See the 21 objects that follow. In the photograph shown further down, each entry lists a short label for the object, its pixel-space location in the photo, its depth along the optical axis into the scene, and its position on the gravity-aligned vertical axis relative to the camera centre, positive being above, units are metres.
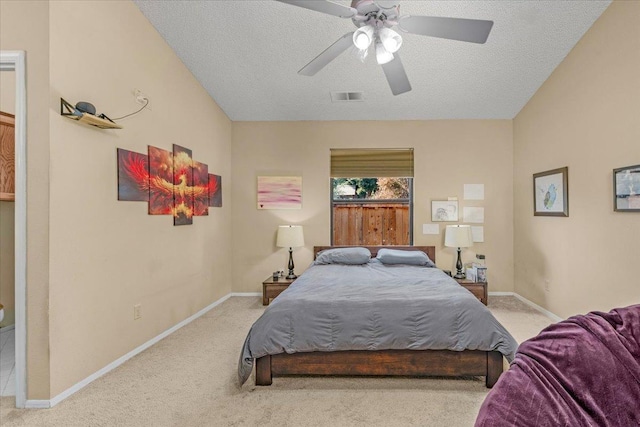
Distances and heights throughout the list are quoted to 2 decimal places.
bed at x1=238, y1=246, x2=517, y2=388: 2.24 -0.86
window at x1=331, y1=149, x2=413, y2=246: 4.82 +0.27
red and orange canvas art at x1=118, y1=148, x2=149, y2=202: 2.68 +0.34
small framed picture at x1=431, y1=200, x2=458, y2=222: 4.69 +0.05
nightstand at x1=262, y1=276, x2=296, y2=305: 4.24 -0.96
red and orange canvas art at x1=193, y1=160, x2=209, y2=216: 3.82 +0.32
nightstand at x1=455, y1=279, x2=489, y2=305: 4.09 -0.93
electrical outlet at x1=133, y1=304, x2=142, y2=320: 2.80 -0.83
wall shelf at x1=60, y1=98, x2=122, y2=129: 2.15 +0.68
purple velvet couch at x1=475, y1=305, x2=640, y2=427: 0.74 -0.41
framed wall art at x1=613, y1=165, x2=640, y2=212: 2.59 +0.20
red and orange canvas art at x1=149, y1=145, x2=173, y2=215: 3.05 +0.33
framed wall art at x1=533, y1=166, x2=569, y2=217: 3.51 +0.25
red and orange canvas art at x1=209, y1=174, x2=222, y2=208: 4.23 +0.33
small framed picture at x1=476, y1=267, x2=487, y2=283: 4.23 -0.78
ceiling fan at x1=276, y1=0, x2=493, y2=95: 1.85 +1.12
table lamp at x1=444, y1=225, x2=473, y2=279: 4.31 -0.32
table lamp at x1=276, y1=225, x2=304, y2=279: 4.44 -0.32
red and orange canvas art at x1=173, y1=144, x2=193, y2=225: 3.43 +0.32
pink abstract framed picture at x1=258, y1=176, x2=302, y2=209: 4.81 +0.36
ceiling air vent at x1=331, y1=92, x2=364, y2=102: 4.16 +1.53
